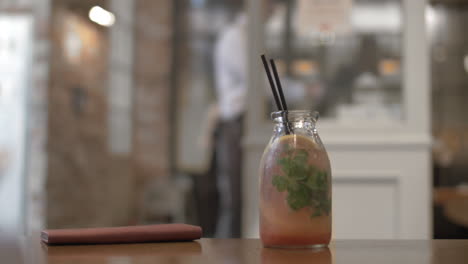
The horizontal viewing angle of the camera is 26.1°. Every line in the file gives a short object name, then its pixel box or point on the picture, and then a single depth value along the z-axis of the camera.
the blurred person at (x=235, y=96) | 3.24
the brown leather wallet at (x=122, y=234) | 1.06
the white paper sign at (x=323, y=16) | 2.50
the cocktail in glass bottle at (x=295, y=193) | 0.99
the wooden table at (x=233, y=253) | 0.92
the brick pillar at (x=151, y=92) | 7.89
